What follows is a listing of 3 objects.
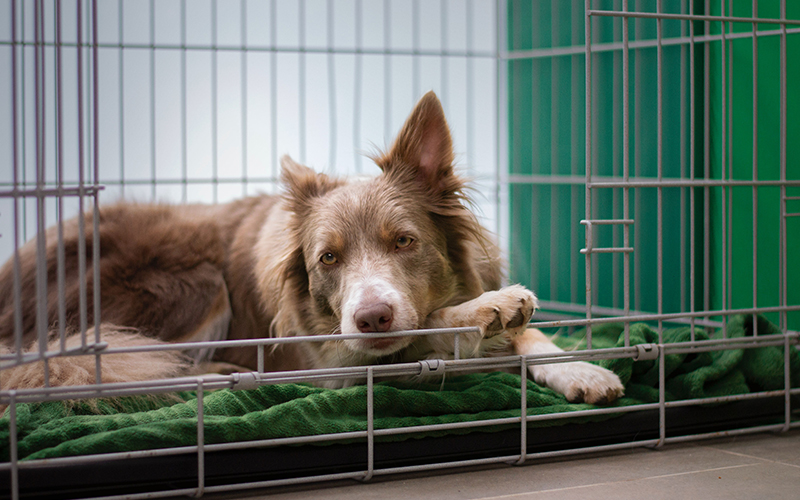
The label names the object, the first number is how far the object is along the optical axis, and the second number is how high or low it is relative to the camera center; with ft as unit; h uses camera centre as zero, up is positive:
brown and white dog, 3.90 -0.09
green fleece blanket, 3.48 -0.40
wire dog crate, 3.47 +0.40
